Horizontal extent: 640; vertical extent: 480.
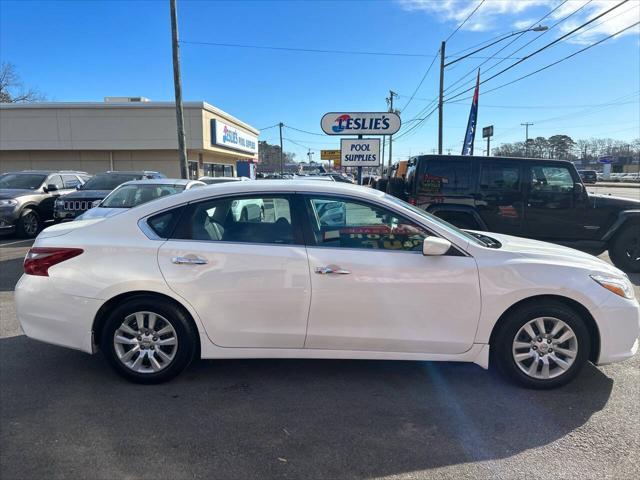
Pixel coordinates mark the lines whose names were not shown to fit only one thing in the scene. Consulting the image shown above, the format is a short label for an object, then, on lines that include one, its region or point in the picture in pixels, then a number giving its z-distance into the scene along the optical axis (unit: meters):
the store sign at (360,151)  9.76
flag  20.41
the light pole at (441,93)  22.99
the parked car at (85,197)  10.48
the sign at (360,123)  9.51
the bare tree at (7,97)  47.69
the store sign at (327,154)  44.88
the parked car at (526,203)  7.68
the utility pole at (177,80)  15.43
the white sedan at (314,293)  3.33
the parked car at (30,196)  10.59
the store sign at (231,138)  27.28
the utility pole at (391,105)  48.33
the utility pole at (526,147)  79.54
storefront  25.06
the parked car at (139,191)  8.86
